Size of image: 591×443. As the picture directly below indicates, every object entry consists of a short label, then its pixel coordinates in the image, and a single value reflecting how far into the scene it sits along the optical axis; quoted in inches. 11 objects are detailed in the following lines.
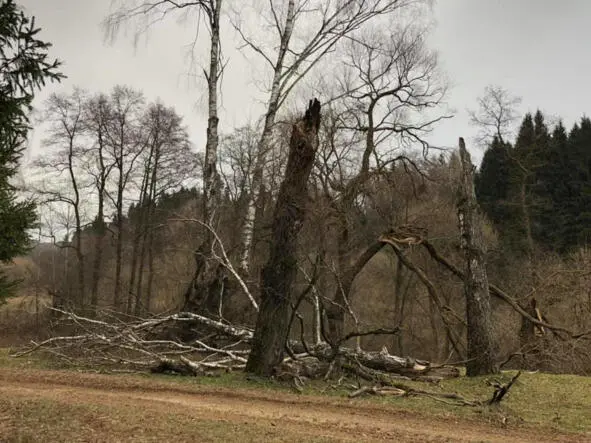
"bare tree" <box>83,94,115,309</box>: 1080.8
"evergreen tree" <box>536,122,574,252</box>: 1368.1
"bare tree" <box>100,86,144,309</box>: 1096.2
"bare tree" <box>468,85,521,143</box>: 1181.7
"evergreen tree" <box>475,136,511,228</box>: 1475.1
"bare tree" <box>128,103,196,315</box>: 1127.0
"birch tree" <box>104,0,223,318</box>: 533.6
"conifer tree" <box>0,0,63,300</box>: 370.3
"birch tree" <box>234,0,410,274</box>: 613.1
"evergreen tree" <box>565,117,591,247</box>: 1343.5
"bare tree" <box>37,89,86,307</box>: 1052.5
